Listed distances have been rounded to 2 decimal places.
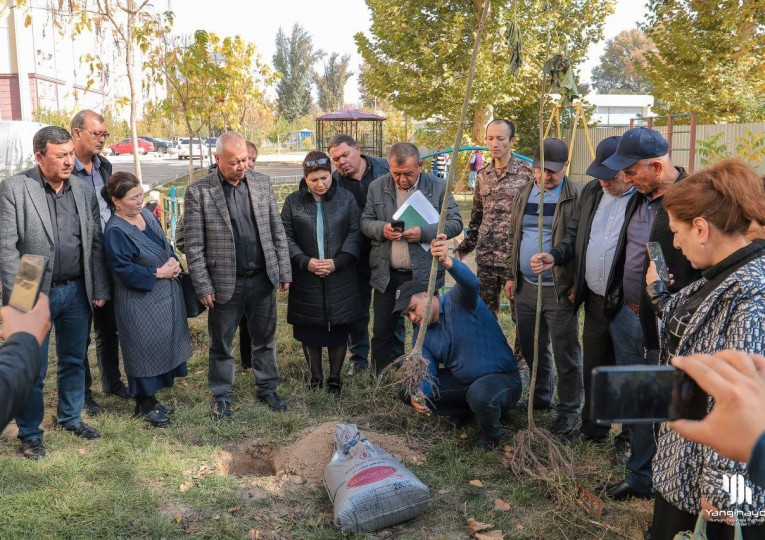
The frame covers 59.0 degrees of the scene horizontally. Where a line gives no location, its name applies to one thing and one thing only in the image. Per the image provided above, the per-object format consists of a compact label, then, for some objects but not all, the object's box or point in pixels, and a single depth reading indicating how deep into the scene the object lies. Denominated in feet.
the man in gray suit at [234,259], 15.58
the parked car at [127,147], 118.73
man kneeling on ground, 13.73
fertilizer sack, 11.04
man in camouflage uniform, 17.46
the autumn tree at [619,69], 234.17
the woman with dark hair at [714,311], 6.53
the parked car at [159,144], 140.17
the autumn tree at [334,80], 181.27
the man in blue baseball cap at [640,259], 10.56
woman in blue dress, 14.84
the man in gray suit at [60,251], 13.70
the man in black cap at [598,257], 12.49
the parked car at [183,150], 121.25
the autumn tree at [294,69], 190.29
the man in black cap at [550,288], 14.46
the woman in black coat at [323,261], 16.97
